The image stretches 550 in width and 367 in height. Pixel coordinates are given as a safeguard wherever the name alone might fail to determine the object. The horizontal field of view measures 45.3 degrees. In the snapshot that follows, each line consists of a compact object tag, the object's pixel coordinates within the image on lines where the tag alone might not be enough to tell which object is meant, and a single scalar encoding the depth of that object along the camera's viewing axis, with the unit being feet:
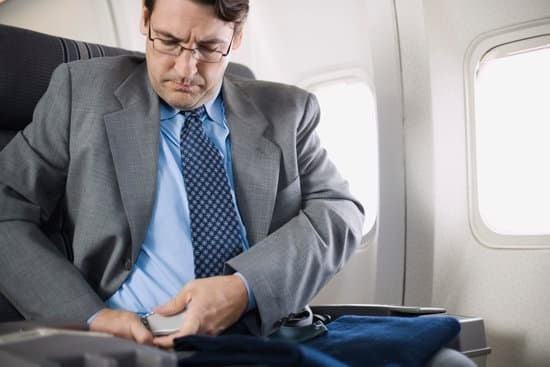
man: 5.42
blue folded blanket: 3.52
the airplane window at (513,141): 9.05
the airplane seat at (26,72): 5.97
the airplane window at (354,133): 11.07
